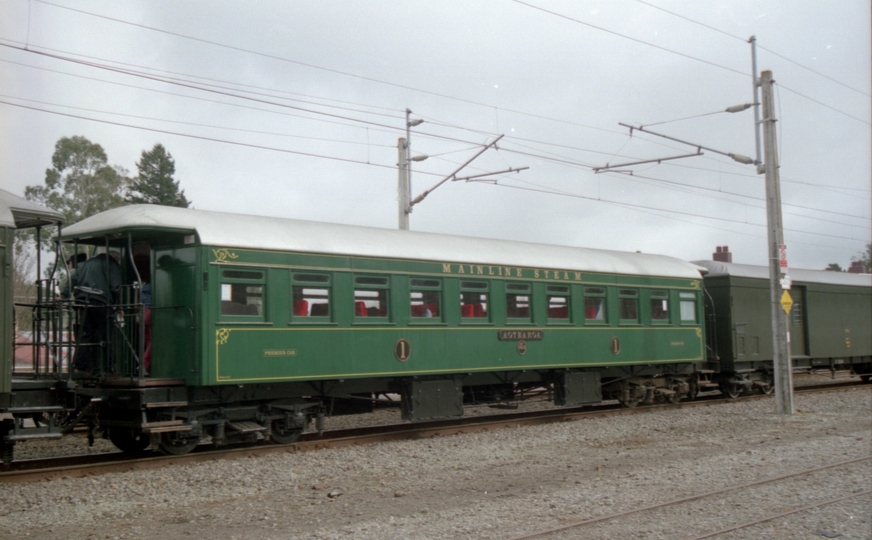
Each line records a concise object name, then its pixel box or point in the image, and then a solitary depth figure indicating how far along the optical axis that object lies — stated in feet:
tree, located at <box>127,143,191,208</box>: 152.76
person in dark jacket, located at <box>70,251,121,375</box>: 35.99
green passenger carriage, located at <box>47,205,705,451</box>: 36.32
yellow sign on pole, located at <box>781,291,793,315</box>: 54.44
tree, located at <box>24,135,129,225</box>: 129.49
